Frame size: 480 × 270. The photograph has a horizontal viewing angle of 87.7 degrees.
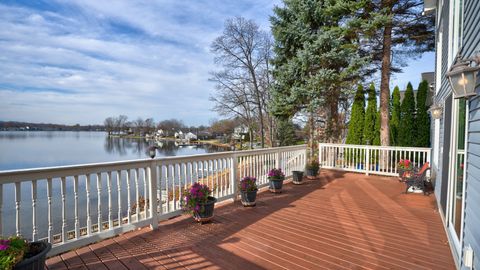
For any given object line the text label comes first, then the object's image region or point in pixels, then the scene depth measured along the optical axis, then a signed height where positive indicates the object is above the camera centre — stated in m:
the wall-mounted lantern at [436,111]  4.70 +0.31
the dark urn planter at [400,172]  6.39 -1.17
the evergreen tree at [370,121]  9.73 +0.25
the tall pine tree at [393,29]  8.08 +3.33
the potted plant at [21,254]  1.61 -0.89
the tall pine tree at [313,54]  8.59 +2.69
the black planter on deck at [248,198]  4.42 -1.25
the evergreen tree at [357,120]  9.91 +0.29
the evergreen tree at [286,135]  18.89 -0.59
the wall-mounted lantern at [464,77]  1.66 +0.35
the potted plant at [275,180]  5.41 -1.14
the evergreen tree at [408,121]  9.00 +0.23
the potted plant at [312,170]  7.03 -1.20
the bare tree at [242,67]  17.05 +4.28
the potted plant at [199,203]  3.55 -1.08
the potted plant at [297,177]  6.34 -1.26
